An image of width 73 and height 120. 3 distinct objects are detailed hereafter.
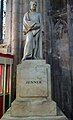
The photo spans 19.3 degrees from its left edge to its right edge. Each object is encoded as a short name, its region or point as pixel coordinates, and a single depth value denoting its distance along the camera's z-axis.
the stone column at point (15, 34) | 8.98
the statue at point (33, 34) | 5.87
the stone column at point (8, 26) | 9.35
